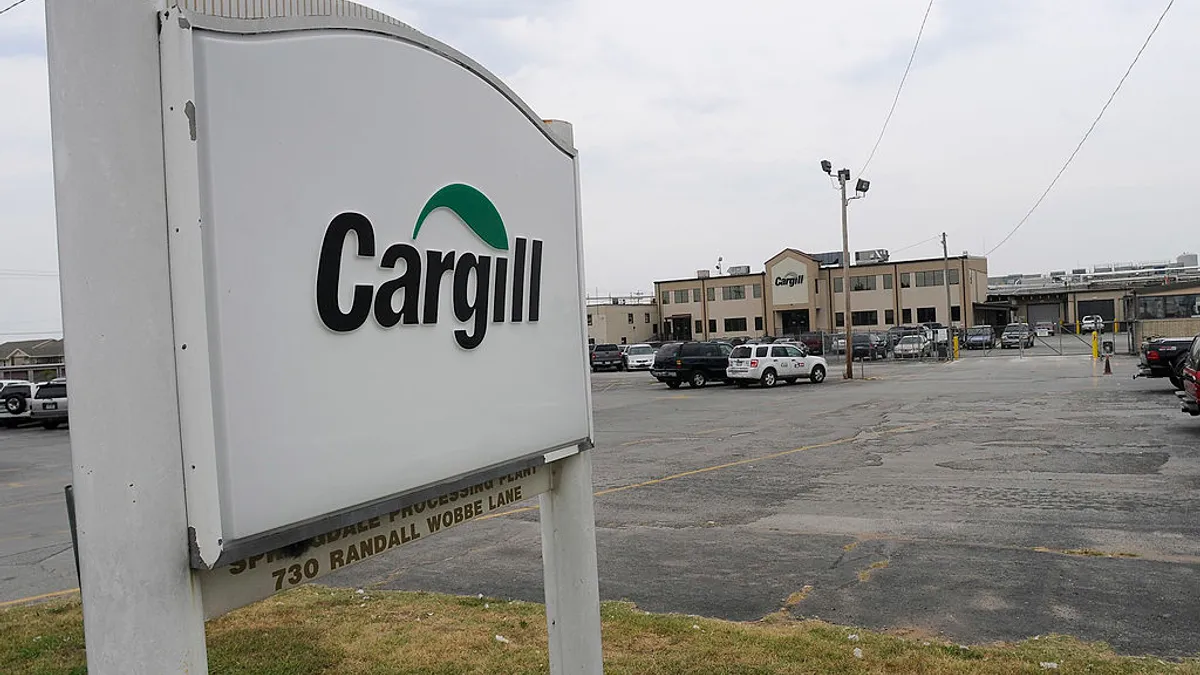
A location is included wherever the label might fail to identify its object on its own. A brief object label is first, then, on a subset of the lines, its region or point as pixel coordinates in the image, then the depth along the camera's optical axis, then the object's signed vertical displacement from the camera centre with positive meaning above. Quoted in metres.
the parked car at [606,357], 51.20 -1.51
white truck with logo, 34.12 -1.66
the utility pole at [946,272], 68.03 +3.03
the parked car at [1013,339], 62.16 -2.01
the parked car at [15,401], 30.66 -1.39
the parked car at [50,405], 27.98 -1.44
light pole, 37.06 +3.05
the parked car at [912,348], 52.06 -1.90
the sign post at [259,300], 2.19 +0.13
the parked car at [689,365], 35.16 -1.49
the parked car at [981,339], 61.87 -1.87
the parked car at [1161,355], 23.09 -1.32
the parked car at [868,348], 51.53 -1.75
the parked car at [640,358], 49.53 -1.58
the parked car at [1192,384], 14.77 -1.39
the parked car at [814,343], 55.66 -1.40
